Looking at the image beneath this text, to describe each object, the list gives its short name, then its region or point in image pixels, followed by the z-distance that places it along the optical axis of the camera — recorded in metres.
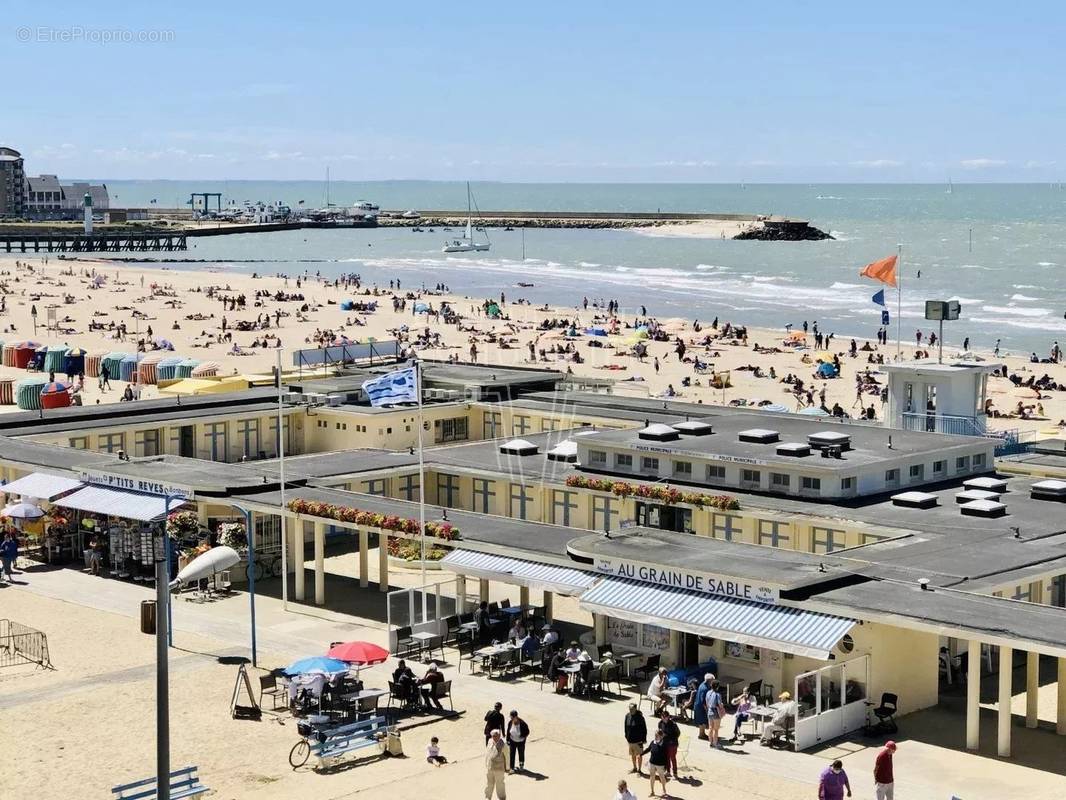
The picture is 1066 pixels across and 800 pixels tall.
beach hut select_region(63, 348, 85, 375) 72.72
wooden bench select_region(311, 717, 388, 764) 25.55
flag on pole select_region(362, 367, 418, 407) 35.38
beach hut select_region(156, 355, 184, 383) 69.25
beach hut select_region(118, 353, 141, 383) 71.91
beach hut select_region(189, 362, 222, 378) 66.43
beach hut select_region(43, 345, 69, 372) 75.25
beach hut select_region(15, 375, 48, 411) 63.78
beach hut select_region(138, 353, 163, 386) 71.00
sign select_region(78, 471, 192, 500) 38.97
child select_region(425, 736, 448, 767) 25.39
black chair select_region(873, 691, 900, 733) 27.27
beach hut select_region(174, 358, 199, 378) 68.62
